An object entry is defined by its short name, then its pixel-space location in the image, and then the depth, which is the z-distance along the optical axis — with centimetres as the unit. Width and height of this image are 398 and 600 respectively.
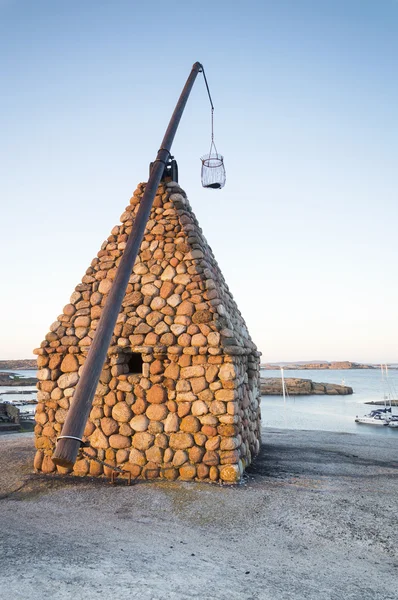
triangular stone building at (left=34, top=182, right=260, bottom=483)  639
